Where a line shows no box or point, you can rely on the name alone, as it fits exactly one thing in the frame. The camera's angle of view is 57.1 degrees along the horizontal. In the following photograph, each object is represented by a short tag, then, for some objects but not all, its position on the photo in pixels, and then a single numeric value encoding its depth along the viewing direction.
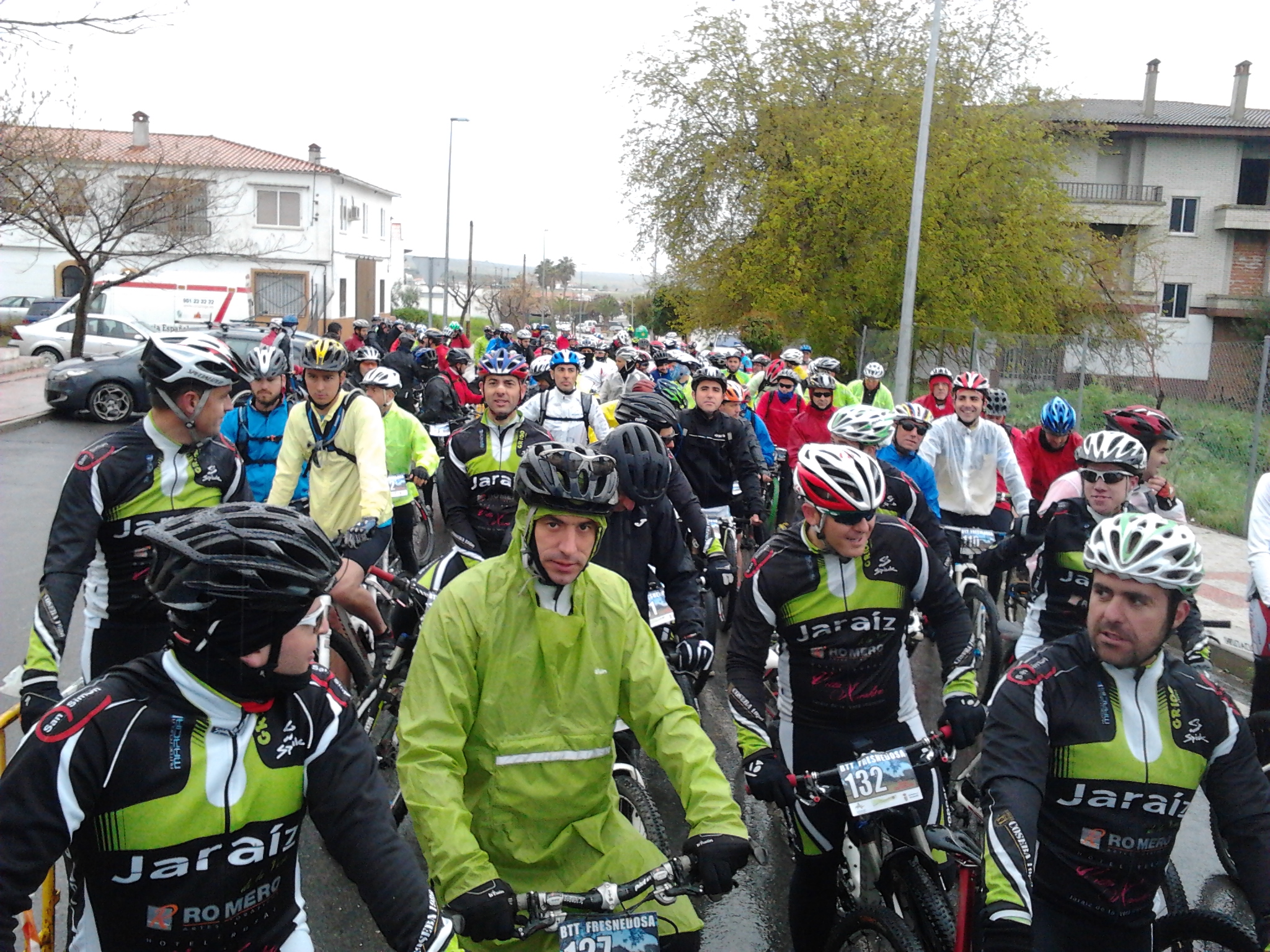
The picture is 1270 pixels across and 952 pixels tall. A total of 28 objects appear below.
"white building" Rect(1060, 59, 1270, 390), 46.06
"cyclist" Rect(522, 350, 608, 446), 10.46
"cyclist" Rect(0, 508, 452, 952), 2.32
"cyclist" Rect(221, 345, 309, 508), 8.03
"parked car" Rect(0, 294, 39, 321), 43.38
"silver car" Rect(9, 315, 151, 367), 31.50
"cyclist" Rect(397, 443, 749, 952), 3.21
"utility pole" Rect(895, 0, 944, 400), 20.14
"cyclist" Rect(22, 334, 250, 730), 4.28
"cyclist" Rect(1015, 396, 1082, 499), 9.41
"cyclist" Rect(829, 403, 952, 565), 6.43
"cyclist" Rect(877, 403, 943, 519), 8.67
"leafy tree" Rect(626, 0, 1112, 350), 24.98
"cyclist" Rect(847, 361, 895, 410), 13.87
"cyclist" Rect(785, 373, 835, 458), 11.70
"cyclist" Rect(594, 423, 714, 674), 5.65
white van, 47.81
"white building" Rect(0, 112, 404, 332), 52.78
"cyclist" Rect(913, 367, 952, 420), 12.38
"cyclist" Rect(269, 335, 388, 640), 6.88
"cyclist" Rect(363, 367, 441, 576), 9.89
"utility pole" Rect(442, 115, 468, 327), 42.04
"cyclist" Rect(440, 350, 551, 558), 7.00
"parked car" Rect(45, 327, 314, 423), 22.22
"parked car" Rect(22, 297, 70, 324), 40.22
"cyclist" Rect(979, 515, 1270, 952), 3.31
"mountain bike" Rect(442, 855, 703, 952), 3.01
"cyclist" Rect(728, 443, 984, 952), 4.34
